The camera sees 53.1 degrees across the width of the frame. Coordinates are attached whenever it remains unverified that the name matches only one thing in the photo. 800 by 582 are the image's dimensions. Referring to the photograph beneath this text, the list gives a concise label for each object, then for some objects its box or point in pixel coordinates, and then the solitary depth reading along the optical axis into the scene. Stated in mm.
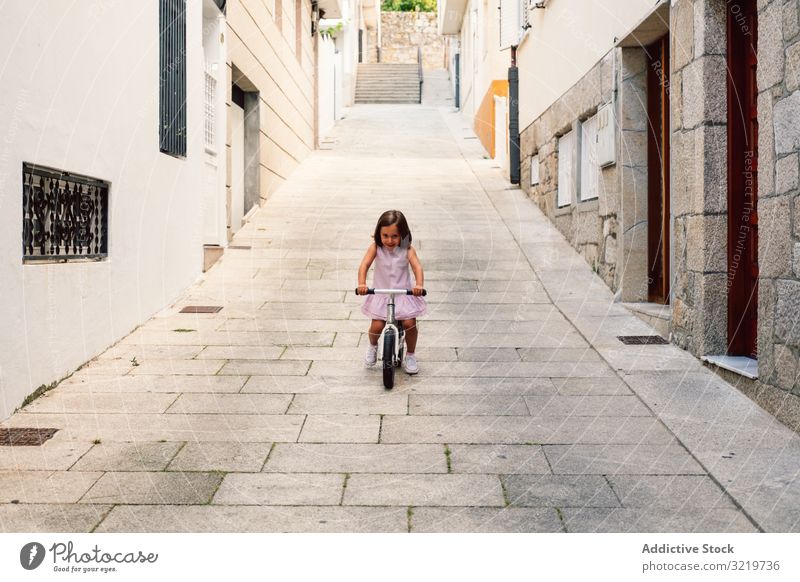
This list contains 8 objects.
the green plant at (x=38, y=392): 4848
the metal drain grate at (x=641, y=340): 6348
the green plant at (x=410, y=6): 48156
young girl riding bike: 5473
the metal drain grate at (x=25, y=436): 4164
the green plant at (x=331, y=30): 21516
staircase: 32281
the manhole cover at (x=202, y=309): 7691
